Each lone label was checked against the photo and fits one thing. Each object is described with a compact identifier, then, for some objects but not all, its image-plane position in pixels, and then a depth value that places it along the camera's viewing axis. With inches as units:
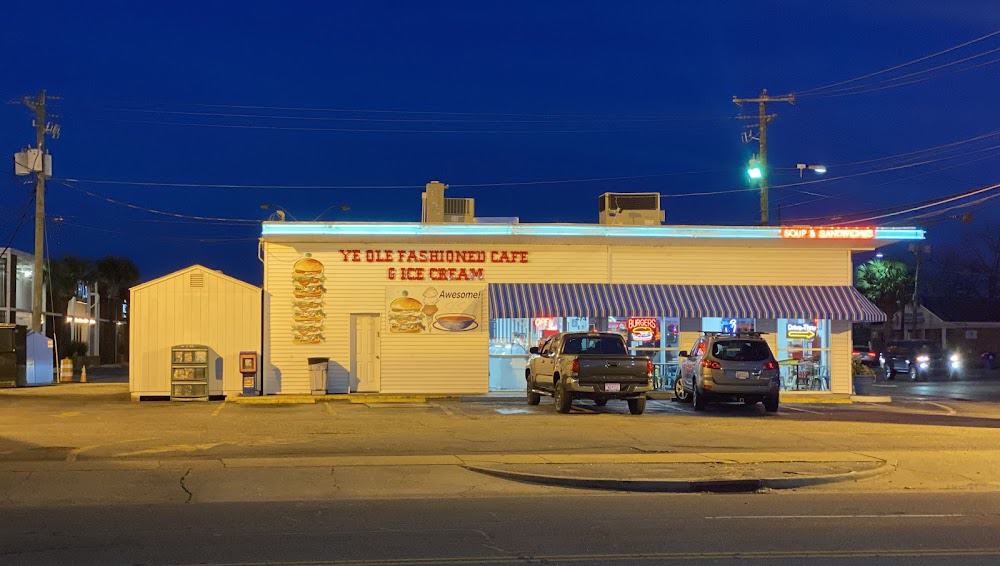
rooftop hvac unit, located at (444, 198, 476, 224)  1168.2
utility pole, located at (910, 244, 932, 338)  2238.3
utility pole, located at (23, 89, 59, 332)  1423.5
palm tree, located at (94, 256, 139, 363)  2506.2
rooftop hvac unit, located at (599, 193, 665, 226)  1189.7
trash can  1053.2
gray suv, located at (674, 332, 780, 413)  900.6
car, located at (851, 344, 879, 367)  1996.7
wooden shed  1037.2
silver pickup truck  833.5
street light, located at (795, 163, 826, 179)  1294.3
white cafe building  1090.1
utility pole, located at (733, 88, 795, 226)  1337.4
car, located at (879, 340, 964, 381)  1718.8
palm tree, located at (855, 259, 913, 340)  2802.7
